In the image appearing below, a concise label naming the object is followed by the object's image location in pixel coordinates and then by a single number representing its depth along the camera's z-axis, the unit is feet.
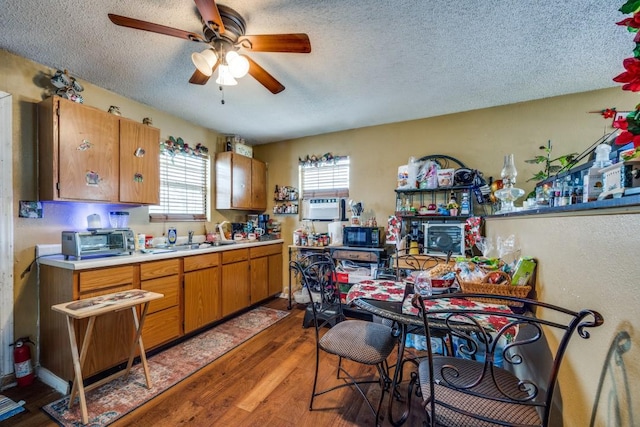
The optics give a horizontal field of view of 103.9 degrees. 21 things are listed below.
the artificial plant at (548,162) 6.72
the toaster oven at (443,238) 9.12
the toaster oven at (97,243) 6.44
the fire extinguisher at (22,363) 6.26
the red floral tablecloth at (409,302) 3.66
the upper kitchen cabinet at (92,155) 6.55
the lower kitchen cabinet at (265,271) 11.39
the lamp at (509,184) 6.97
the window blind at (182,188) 10.21
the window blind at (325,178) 12.47
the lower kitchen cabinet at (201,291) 8.41
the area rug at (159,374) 5.35
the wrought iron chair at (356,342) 4.69
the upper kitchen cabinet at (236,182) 11.96
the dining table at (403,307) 3.69
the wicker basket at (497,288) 4.35
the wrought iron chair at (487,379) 2.67
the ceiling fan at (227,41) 4.59
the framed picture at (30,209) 6.61
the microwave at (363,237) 10.51
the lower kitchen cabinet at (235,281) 9.85
